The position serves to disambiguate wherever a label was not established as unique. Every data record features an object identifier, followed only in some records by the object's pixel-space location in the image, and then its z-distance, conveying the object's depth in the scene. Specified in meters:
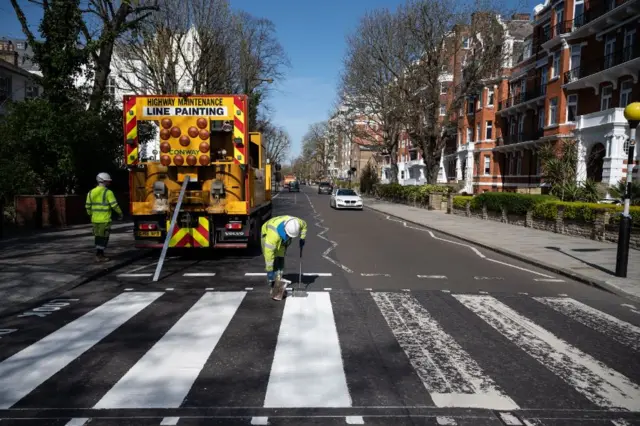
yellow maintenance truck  9.88
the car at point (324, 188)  66.00
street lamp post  8.83
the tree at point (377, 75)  33.22
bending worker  6.48
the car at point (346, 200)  30.33
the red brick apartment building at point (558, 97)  26.09
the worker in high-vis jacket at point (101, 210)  9.44
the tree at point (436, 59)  29.77
